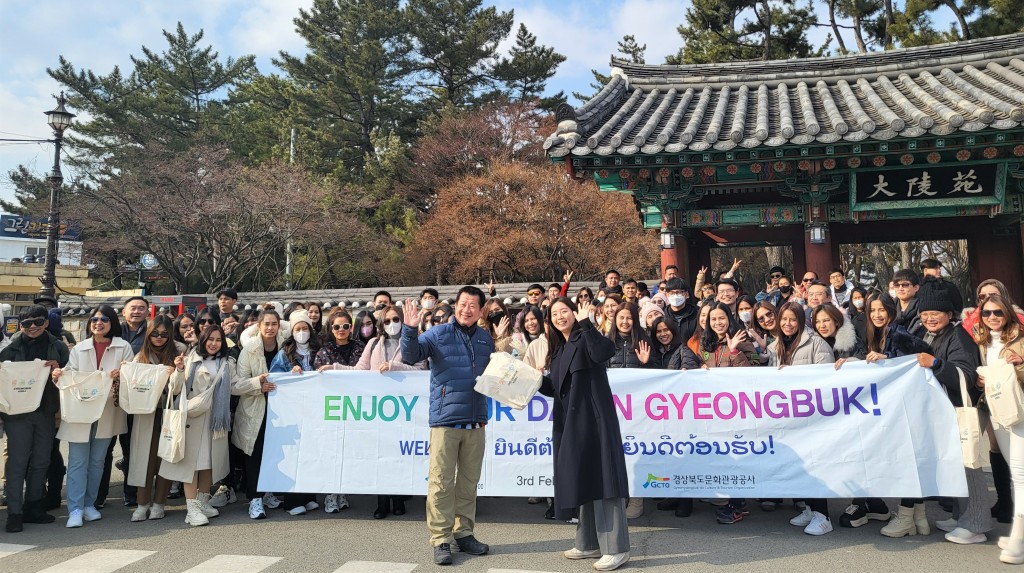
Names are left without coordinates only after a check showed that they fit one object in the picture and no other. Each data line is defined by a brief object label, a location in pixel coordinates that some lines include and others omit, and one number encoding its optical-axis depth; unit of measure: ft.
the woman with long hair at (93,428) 18.02
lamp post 44.93
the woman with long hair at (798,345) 16.72
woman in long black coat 13.85
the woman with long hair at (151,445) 18.39
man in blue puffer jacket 14.71
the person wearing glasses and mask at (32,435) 17.60
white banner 15.81
